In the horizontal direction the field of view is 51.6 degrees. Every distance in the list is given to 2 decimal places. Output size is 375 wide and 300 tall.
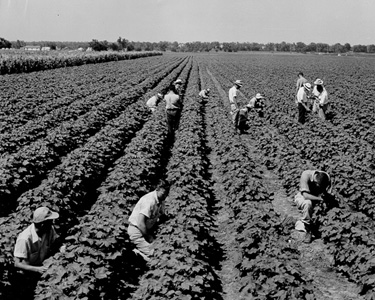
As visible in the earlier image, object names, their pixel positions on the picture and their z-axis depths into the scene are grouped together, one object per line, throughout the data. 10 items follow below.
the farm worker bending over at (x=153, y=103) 18.28
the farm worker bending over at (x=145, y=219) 6.85
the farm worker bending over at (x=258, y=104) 18.59
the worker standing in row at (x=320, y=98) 16.31
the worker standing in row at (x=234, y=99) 15.69
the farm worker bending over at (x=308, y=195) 7.59
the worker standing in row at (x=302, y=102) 15.38
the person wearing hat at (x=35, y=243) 5.58
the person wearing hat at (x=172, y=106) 13.24
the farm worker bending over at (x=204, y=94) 23.69
